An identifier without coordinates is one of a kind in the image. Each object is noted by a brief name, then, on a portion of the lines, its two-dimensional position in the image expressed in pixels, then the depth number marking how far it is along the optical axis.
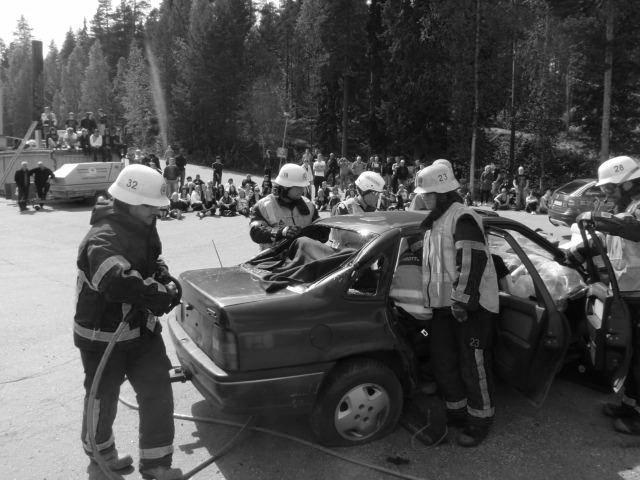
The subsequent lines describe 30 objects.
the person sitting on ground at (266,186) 19.14
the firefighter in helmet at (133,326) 3.20
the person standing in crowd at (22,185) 18.78
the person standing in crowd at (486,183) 21.78
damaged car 3.40
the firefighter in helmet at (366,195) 6.14
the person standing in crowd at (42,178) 19.84
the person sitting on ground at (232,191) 18.80
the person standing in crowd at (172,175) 19.56
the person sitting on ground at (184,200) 18.17
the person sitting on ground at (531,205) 19.27
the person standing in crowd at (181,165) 21.33
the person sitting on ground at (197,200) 18.47
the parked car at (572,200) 14.92
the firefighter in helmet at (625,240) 3.79
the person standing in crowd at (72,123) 26.17
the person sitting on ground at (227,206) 17.95
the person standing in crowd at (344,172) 24.03
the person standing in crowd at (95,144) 23.22
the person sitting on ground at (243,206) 17.91
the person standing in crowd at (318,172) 22.28
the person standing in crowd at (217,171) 23.77
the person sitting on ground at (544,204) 18.75
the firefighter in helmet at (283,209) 5.51
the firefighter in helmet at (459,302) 3.71
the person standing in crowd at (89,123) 24.20
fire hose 3.17
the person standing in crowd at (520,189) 20.16
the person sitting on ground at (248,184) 19.28
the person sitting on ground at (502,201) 20.22
